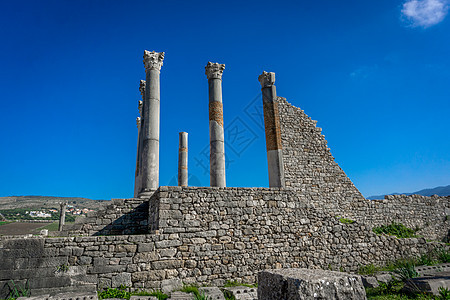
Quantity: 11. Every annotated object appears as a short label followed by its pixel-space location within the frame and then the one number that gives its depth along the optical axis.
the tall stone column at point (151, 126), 12.32
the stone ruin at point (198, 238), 7.39
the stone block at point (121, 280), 7.61
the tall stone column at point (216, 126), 13.48
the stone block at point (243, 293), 6.94
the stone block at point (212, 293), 6.80
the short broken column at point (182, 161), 20.25
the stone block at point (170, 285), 7.88
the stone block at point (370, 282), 7.92
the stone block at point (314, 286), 3.89
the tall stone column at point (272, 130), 14.90
